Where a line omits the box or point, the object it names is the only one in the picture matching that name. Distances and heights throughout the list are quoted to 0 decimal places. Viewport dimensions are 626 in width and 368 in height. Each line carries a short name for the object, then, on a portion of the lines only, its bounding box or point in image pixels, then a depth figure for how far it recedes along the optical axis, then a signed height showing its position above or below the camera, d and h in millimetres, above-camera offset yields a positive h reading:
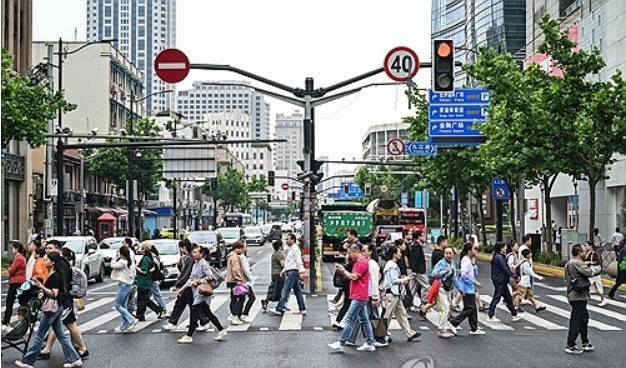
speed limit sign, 21281 +3259
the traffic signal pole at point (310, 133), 26266 +2055
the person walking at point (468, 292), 17172 -1682
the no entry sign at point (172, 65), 20766 +3169
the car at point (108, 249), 36062 -1807
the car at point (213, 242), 38469 -1659
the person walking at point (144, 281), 19078 -1600
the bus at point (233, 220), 93925 -1649
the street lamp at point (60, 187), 40116 +788
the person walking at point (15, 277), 18156 -1459
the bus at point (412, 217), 64688 -985
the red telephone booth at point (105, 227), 60844 -1524
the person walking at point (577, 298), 14742 -1529
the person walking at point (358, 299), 14844 -1545
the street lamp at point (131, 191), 52812 +747
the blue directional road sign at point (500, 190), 46719 +675
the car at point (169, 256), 29703 -1736
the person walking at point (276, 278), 21578 -1762
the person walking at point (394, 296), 16031 -1618
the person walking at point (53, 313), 12945 -1559
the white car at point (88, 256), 31000 -1793
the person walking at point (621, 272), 24656 -1866
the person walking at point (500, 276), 18562 -1478
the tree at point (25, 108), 32938 +3586
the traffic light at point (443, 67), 17312 +2588
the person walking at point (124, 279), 17984 -1485
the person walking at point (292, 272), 20609 -1539
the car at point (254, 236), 73500 -2563
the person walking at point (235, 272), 18281 -1356
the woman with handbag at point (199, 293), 16578 -1632
